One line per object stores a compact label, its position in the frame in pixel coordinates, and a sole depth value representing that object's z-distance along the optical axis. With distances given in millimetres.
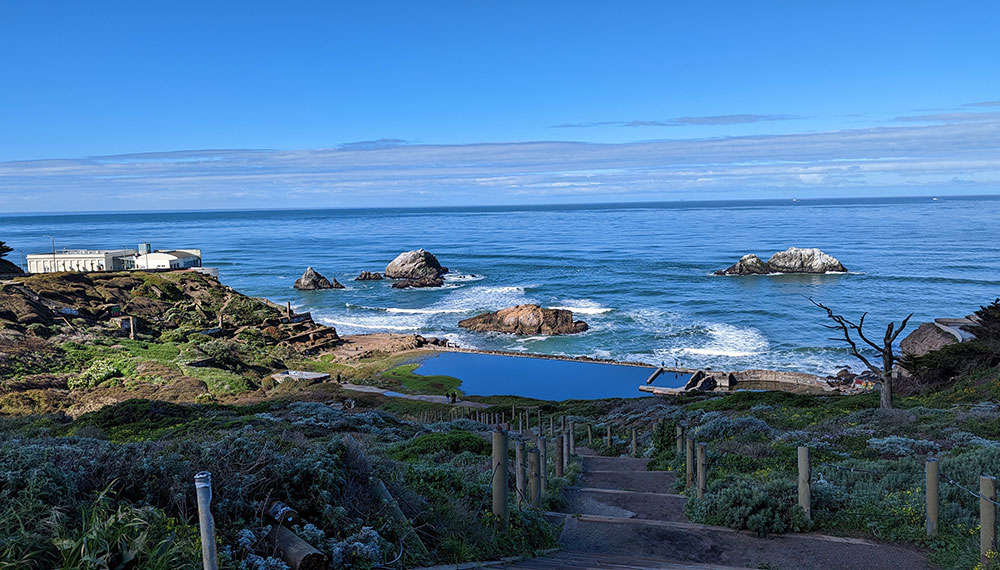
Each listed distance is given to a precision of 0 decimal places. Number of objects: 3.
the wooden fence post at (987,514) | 6613
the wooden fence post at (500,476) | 7188
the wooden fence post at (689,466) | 10540
